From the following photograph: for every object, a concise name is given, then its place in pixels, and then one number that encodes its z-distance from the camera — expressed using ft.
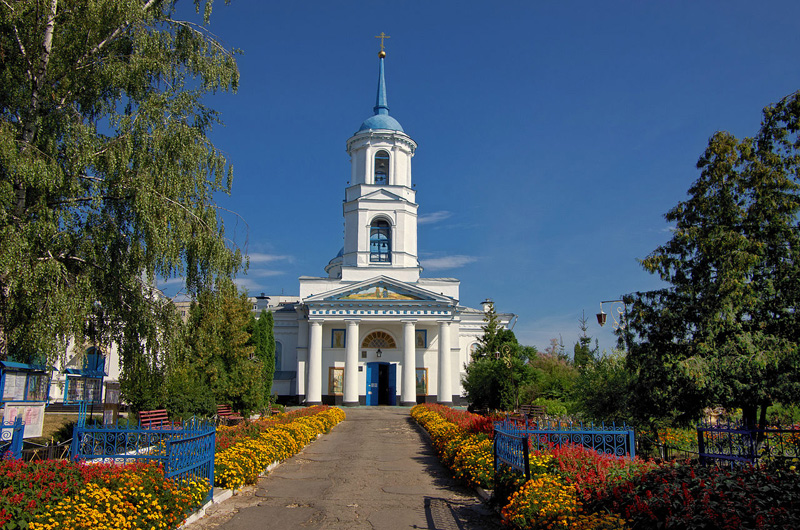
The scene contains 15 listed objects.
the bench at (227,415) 64.10
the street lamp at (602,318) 61.89
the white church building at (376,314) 112.98
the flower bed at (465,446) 33.27
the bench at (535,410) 67.41
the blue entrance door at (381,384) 116.26
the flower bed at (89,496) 19.43
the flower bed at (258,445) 32.40
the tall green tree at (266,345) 92.58
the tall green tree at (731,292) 36.40
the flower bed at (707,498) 16.12
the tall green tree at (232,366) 73.20
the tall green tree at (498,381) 78.69
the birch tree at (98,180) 32.27
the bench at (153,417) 51.04
